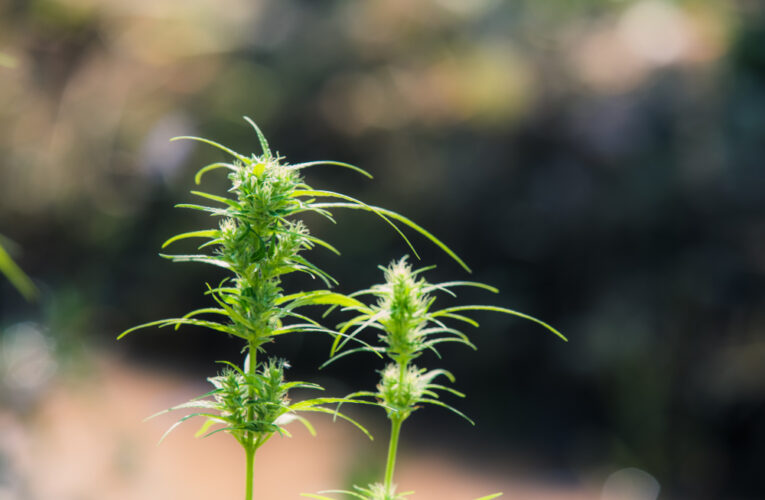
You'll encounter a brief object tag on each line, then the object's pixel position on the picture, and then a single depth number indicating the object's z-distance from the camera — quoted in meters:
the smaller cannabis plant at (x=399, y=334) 1.09
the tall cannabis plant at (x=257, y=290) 1.08
